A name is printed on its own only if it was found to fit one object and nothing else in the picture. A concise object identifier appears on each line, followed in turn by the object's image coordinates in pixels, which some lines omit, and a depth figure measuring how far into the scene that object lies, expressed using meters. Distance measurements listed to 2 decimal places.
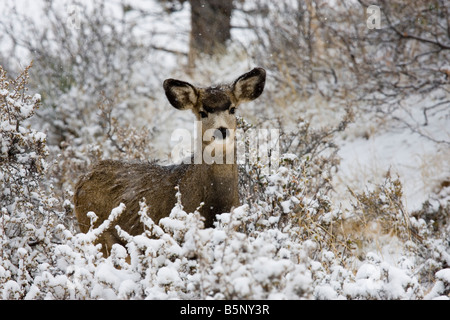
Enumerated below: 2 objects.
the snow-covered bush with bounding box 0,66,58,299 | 9.39
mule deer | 10.05
